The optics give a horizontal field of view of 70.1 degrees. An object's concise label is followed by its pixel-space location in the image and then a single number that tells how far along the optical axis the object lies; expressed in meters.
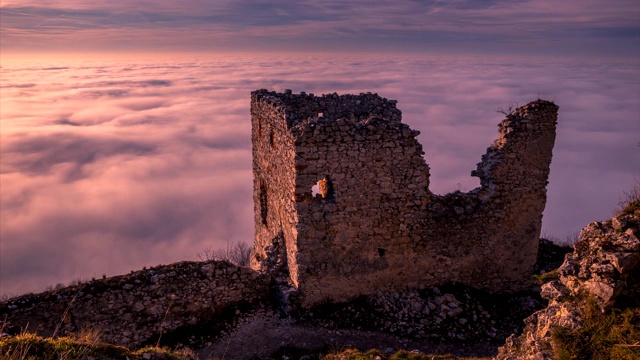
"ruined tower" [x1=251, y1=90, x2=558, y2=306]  9.78
